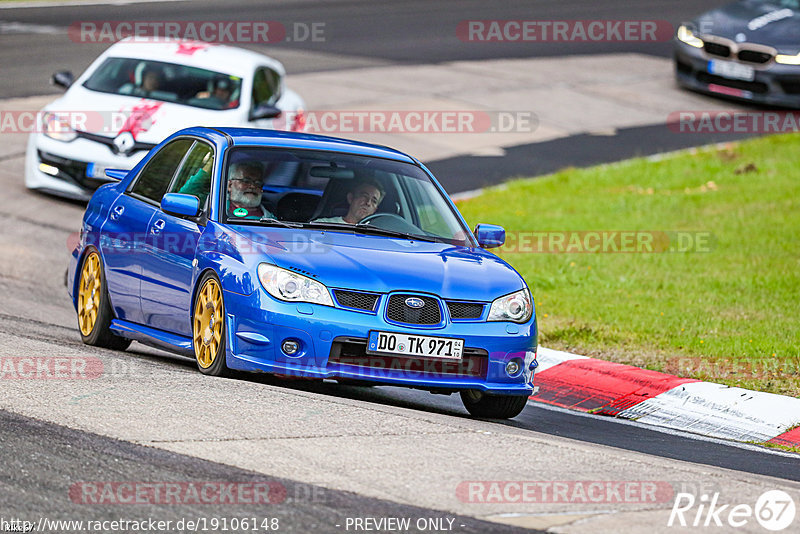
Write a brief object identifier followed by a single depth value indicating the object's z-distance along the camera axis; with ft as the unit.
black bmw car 146.61
